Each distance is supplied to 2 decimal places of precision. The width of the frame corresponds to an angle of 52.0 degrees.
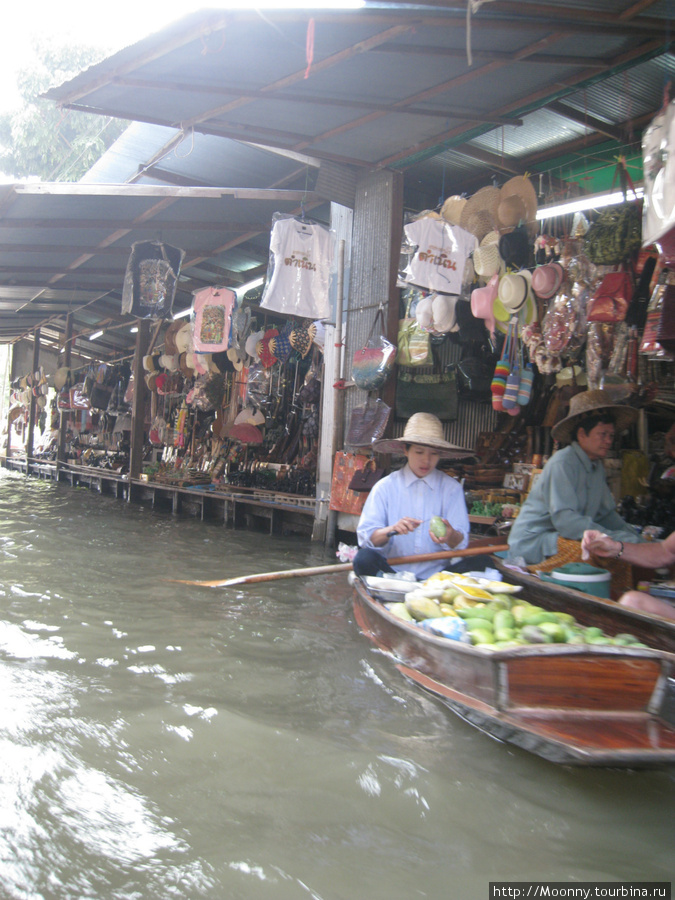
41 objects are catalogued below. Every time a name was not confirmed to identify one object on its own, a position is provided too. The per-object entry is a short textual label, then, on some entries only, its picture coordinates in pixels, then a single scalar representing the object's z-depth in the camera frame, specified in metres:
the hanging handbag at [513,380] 6.06
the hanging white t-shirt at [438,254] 6.12
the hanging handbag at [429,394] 7.42
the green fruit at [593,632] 3.03
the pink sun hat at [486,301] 6.03
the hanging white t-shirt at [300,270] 7.16
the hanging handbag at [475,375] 6.99
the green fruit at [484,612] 3.22
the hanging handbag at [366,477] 7.07
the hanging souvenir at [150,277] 9.32
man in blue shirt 4.20
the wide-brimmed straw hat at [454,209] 6.22
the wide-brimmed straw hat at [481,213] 6.02
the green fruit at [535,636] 2.91
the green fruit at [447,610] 3.41
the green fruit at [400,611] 3.53
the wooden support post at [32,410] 19.91
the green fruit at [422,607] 3.45
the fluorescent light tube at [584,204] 5.69
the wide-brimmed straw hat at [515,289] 5.71
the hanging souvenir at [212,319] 9.46
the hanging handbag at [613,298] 4.76
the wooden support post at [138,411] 13.73
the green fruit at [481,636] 2.98
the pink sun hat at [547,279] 5.45
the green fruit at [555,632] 2.92
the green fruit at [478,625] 3.09
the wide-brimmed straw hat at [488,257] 6.07
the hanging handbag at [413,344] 6.93
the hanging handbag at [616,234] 4.69
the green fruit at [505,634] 2.98
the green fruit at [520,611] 3.21
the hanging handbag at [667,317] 3.97
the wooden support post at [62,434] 18.73
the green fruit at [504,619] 3.09
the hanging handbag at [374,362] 6.97
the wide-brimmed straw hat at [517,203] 5.80
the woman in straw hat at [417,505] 4.44
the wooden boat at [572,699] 2.36
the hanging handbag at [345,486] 7.45
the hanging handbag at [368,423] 7.12
